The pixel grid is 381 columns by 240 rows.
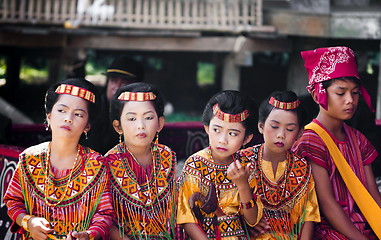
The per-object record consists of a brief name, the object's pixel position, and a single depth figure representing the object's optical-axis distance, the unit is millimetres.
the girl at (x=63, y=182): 6504
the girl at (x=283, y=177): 7160
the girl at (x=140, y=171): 6785
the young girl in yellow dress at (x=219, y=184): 6824
